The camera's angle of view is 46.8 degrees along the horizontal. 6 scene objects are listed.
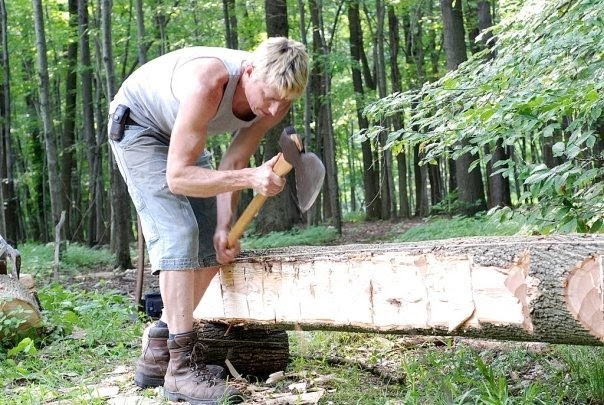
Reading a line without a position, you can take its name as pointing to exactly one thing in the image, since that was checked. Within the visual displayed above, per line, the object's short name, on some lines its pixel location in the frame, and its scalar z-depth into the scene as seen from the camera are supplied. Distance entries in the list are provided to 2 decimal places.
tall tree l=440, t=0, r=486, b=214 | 12.77
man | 3.13
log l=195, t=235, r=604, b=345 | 2.59
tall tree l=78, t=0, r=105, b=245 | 14.70
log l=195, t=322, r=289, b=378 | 3.88
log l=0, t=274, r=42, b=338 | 4.82
